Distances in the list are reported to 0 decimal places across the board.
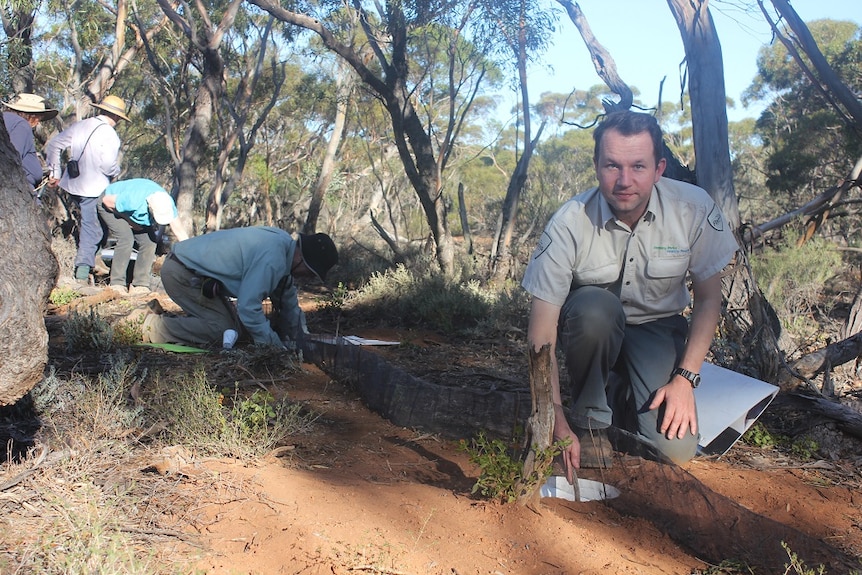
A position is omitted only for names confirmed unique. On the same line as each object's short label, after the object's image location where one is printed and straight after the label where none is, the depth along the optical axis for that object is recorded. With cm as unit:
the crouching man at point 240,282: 522
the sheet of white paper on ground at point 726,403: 319
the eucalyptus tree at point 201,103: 1101
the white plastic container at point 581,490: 284
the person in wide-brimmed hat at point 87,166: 759
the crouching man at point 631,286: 289
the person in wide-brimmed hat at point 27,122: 666
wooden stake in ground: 253
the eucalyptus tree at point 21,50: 1213
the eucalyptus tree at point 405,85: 794
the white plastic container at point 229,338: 530
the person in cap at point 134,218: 751
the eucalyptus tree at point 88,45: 1386
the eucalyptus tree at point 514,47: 1059
